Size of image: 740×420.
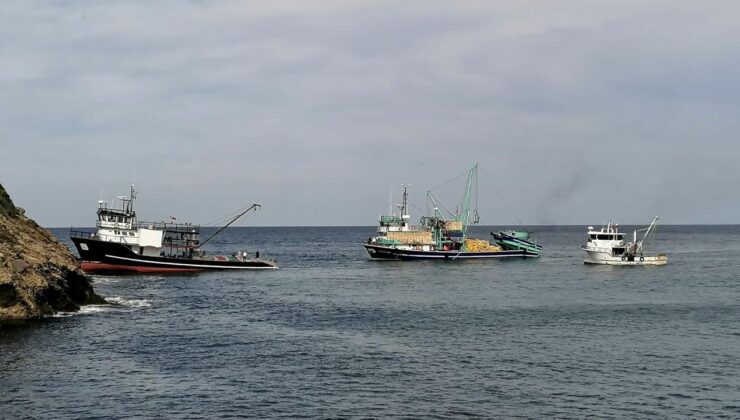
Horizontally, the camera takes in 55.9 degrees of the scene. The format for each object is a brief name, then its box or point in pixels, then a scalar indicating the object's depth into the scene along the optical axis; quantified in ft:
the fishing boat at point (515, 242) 534.37
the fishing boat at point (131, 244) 365.81
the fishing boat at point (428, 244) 492.54
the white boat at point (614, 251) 426.92
